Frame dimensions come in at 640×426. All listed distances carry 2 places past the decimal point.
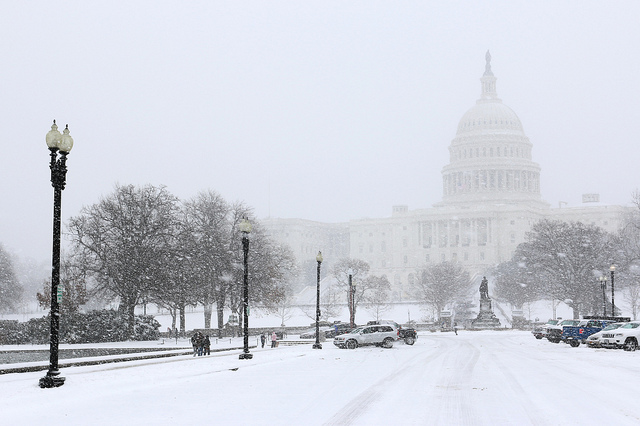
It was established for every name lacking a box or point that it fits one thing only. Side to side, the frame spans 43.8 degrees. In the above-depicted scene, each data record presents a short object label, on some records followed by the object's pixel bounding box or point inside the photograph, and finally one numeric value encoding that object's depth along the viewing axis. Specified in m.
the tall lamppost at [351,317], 64.26
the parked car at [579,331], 43.03
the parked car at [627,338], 37.62
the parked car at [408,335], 48.15
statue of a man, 89.50
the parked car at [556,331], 46.36
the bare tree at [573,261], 85.44
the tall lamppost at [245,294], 31.77
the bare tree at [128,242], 54.75
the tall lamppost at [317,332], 41.53
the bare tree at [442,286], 112.56
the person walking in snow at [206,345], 37.12
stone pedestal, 87.31
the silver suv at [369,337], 42.34
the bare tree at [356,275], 116.18
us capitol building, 195.50
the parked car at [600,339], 39.00
